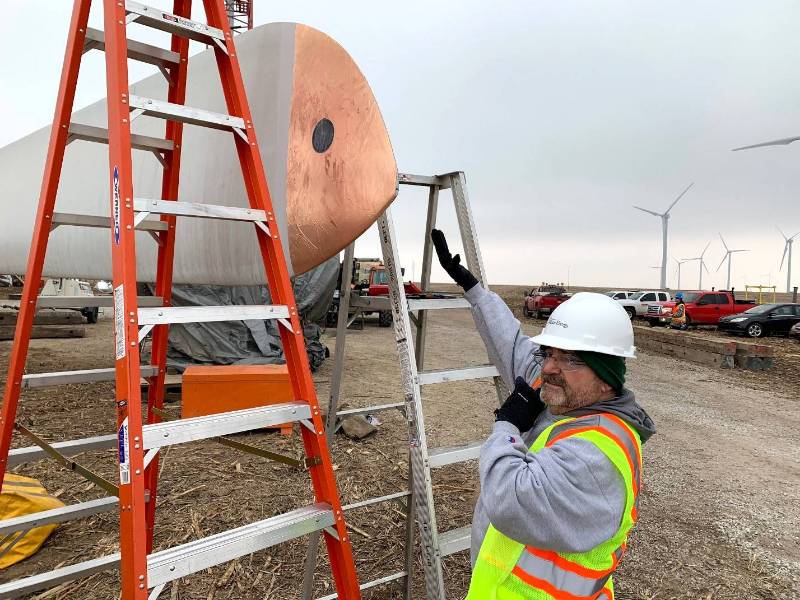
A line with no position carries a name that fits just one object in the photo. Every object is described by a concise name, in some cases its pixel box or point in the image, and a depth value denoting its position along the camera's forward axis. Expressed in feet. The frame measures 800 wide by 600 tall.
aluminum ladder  8.84
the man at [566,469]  5.44
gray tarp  36.94
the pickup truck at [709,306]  87.76
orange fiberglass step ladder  5.99
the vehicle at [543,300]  97.86
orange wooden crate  24.98
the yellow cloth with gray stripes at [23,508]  13.84
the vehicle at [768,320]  74.64
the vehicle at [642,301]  100.37
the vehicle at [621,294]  107.76
